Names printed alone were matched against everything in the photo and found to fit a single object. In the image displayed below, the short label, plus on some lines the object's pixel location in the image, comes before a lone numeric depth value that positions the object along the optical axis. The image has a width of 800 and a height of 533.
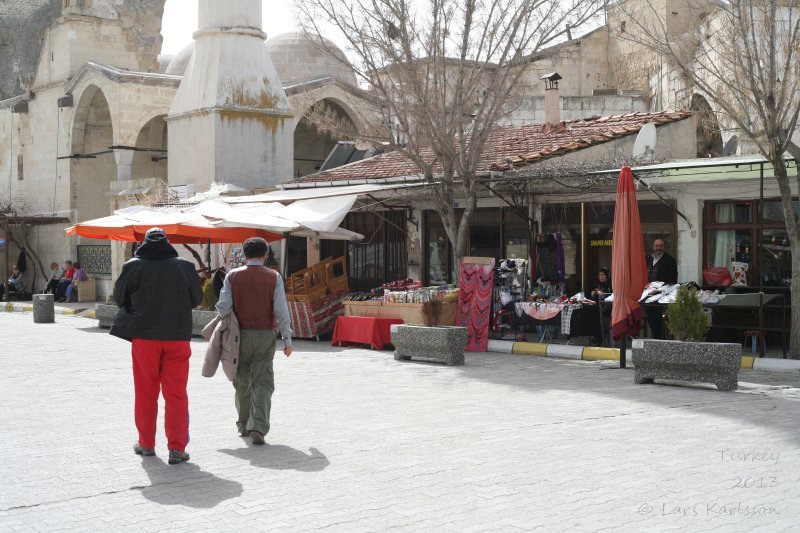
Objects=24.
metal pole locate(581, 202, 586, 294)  16.99
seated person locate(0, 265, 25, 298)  32.00
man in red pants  7.10
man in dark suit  14.76
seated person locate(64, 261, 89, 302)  29.42
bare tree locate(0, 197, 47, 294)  32.38
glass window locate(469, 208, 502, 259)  18.72
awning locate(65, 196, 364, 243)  16.33
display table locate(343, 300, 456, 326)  15.42
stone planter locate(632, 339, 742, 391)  10.50
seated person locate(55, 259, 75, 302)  29.70
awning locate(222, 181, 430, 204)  16.98
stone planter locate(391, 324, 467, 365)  13.31
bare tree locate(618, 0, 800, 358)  11.84
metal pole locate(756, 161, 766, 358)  12.42
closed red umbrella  11.98
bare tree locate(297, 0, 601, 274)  15.70
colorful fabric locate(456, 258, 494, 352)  15.30
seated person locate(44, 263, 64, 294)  29.86
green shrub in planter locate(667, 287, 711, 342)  10.94
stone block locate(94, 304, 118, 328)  20.58
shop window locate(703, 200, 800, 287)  14.98
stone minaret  25.42
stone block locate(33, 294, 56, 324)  22.00
